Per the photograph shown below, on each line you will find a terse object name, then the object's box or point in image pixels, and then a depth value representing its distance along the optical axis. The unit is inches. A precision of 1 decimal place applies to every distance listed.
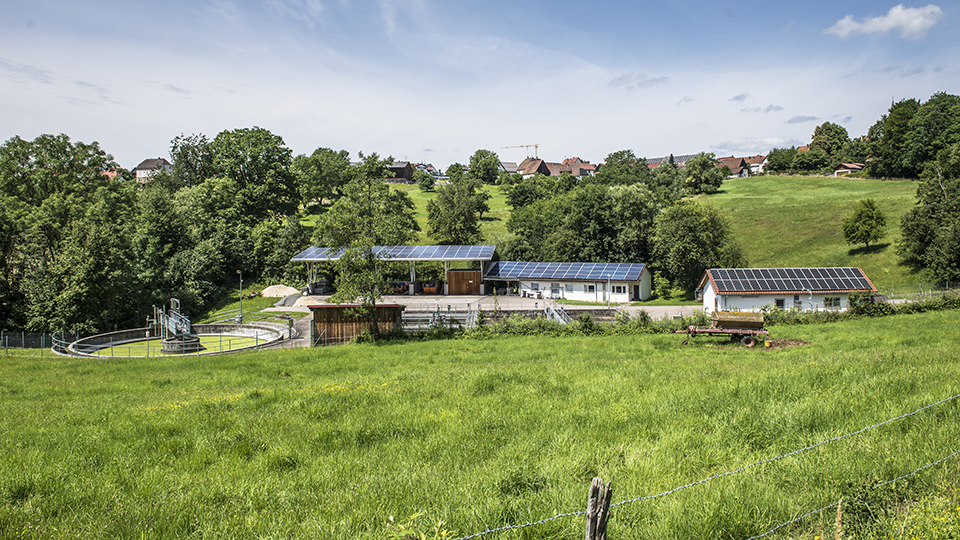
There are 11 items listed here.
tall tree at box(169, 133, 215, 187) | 2824.8
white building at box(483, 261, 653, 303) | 1891.7
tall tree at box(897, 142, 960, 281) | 1592.0
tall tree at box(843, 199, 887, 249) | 1996.8
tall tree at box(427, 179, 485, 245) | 2667.3
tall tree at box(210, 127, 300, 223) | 2561.5
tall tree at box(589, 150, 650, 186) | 3383.4
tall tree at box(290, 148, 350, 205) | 3513.8
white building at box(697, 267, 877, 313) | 1433.3
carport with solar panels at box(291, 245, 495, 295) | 2017.7
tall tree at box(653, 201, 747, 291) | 1867.6
